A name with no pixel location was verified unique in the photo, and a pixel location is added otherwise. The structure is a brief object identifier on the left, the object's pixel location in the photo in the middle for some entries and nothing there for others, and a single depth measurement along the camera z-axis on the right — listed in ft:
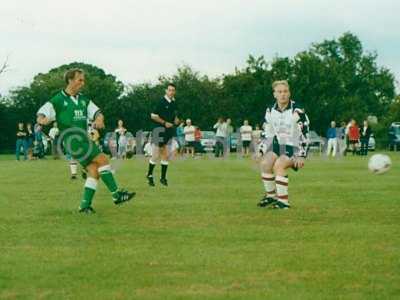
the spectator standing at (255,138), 161.67
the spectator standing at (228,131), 150.53
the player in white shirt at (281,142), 47.29
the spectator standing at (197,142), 154.10
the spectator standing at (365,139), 159.02
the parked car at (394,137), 189.98
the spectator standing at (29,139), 150.18
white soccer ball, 51.44
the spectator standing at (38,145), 155.74
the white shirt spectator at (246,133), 152.56
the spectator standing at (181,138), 161.20
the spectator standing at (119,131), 140.05
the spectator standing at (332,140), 153.68
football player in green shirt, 44.75
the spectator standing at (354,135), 157.99
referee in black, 67.46
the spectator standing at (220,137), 149.75
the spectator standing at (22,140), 145.59
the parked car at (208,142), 192.39
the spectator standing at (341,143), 156.48
